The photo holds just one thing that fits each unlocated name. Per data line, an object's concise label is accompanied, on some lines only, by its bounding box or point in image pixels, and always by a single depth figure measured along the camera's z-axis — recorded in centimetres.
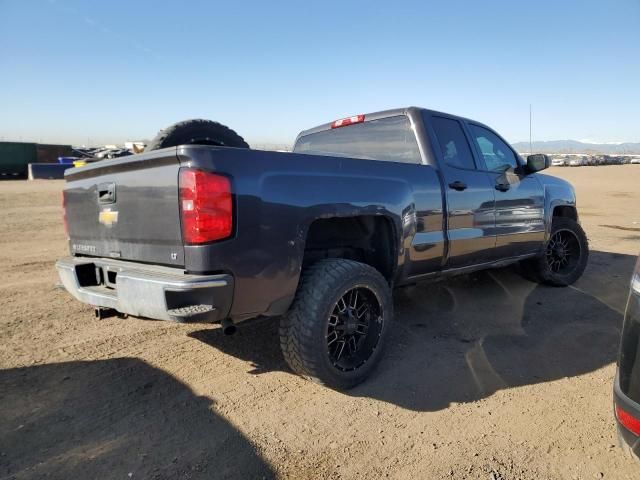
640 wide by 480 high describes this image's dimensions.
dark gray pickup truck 253
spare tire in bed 356
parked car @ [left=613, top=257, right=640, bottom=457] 193
